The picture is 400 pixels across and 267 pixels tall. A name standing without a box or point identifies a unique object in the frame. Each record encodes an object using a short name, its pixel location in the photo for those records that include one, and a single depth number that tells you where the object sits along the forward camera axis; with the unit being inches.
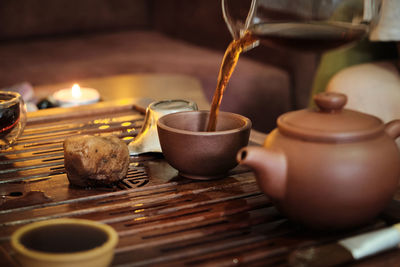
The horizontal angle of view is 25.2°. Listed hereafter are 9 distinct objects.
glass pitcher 25.6
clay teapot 24.3
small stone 28.5
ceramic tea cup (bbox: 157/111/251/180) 28.3
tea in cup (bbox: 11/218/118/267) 22.3
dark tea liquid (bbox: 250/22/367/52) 25.5
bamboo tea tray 24.4
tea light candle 42.7
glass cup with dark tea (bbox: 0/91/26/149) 31.7
